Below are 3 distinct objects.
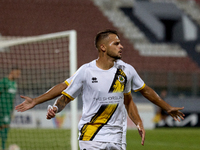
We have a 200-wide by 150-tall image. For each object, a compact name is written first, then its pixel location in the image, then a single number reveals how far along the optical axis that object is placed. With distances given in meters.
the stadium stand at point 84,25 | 45.41
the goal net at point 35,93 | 19.94
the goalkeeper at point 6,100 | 18.56
